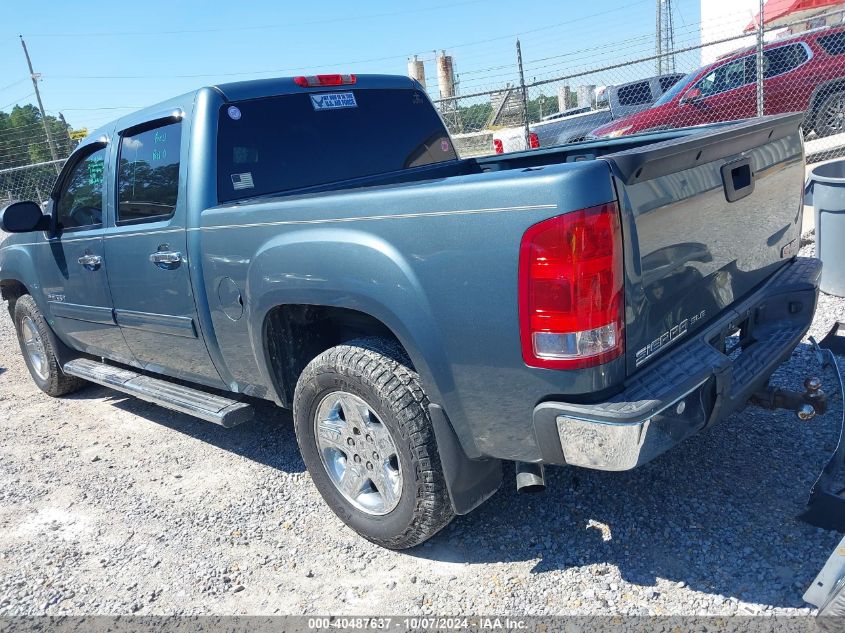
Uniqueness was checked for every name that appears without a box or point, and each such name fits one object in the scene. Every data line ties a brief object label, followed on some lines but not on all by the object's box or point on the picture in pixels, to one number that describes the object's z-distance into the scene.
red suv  10.71
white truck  13.93
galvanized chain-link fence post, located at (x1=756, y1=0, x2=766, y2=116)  8.49
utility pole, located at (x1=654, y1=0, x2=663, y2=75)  24.56
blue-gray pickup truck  2.23
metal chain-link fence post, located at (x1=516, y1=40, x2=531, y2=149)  10.45
